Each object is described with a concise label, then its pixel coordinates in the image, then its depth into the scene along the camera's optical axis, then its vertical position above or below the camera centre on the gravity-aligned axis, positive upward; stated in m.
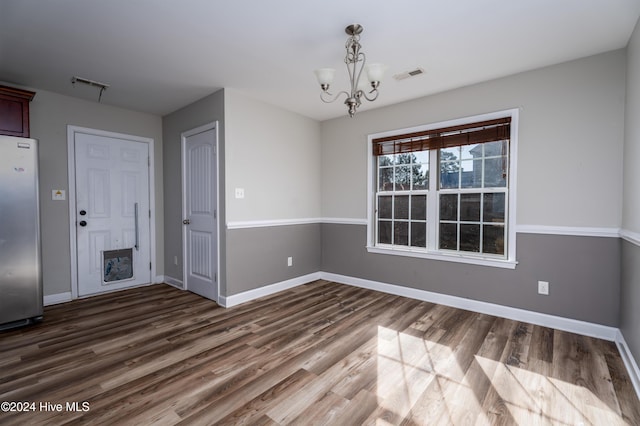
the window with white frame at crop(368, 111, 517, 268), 3.14 +0.19
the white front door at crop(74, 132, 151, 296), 3.77 -0.08
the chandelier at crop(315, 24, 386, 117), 2.11 +0.99
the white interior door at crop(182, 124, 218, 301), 3.61 -0.04
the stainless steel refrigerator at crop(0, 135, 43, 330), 2.71 -0.25
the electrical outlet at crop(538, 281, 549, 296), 2.86 -0.78
